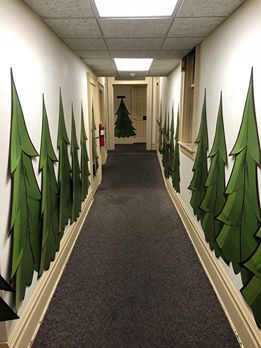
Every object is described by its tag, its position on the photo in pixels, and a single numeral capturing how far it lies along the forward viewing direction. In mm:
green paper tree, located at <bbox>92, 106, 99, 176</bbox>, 4395
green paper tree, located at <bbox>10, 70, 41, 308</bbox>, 1476
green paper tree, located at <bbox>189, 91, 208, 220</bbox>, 2538
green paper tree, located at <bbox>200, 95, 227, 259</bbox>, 2043
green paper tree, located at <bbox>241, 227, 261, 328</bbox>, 1437
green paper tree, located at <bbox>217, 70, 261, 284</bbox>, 1519
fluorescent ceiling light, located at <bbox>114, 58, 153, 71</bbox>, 3500
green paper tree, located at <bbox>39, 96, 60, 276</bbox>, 1933
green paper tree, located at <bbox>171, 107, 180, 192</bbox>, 3991
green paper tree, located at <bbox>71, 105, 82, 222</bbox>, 2885
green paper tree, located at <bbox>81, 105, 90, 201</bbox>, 3451
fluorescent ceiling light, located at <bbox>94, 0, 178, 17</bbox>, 1632
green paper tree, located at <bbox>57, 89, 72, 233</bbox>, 2383
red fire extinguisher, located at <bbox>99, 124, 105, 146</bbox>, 5387
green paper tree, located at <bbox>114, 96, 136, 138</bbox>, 10008
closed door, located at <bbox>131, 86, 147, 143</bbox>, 9953
